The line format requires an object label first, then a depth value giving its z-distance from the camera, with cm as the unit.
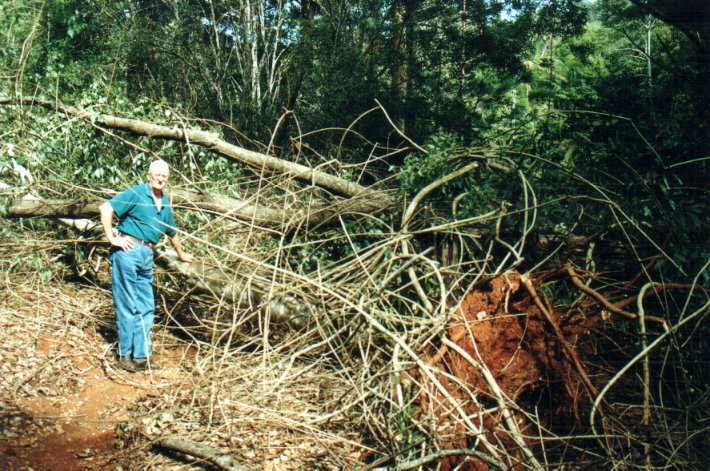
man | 421
